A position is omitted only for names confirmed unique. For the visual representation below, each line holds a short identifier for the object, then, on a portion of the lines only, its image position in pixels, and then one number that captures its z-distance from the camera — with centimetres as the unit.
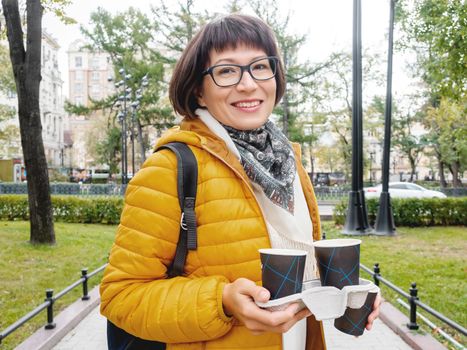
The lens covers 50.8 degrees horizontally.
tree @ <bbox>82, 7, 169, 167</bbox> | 3371
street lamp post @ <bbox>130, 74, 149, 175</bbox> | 2337
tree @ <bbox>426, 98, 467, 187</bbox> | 2844
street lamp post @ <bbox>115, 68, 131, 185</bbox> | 2402
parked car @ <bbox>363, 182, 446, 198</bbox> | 2192
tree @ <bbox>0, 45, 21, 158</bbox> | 2720
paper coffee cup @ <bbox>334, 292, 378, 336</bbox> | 143
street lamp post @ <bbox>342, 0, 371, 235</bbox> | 1271
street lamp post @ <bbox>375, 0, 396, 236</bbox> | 1356
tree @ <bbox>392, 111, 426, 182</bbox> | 3694
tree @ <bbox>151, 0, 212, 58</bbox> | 2522
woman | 143
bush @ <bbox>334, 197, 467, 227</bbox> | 1582
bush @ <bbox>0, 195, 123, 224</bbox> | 1638
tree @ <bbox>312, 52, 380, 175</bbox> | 2584
